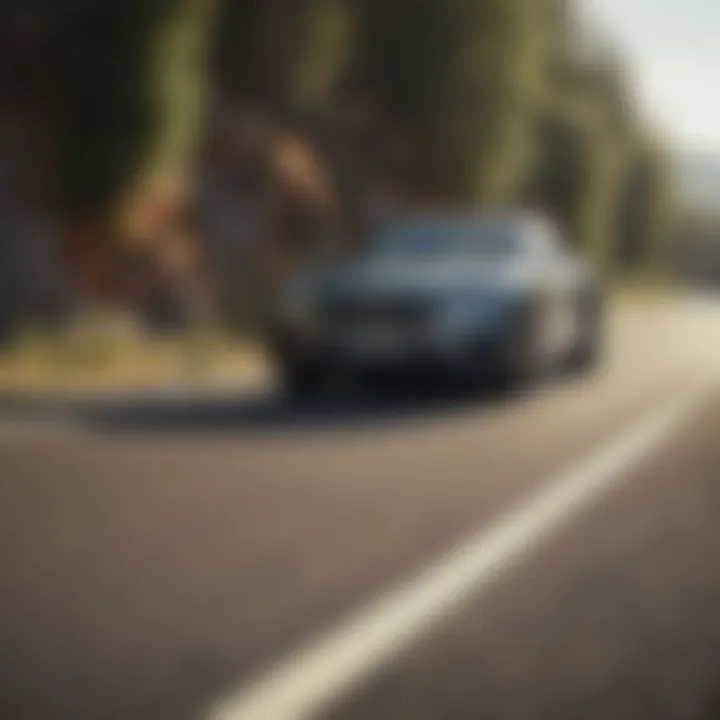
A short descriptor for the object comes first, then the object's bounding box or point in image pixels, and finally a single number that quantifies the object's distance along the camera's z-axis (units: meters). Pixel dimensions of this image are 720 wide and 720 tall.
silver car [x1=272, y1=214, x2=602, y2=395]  13.10
